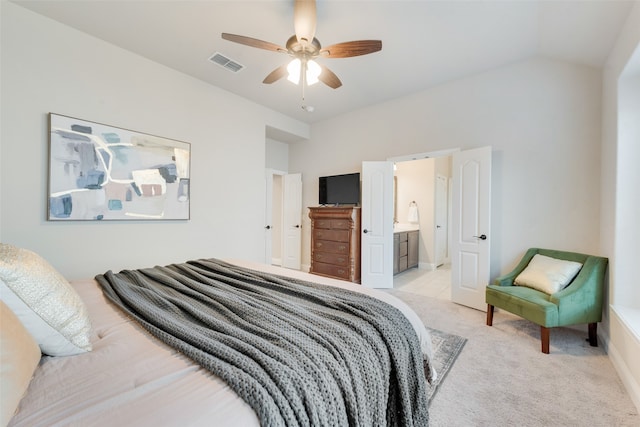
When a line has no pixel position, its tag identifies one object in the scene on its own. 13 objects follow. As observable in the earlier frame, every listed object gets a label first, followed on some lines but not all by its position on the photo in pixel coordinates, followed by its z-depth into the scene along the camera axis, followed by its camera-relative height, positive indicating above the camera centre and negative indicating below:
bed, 0.62 -0.51
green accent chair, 2.14 -0.76
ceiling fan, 1.95 +1.33
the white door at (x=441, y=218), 5.52 -0.10
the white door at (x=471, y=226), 3.06 -0.15
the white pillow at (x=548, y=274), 2.39 -0.57
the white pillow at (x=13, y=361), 0.60 -0.41
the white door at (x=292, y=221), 5.30 -0.19
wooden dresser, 4.16 -0.50
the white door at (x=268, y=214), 4.90 -0.05
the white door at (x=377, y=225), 4.07 -0.20
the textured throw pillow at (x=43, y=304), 0.80 -0.32
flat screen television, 4.39 +0.42
